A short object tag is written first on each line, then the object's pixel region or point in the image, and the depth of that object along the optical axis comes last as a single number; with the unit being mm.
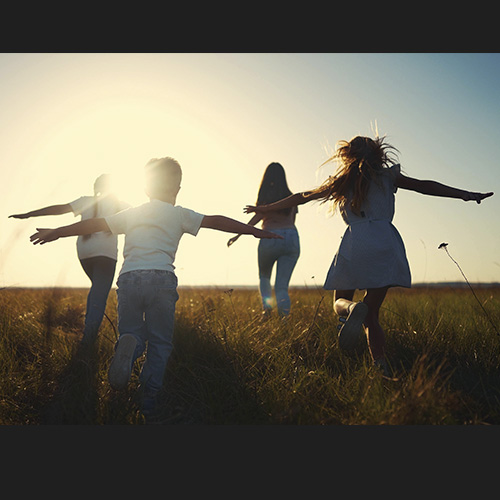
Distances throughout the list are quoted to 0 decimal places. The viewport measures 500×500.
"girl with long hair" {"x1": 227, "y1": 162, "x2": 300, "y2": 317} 5379
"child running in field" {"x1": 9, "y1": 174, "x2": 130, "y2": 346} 4547
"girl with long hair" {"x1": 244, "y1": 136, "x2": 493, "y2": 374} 3307
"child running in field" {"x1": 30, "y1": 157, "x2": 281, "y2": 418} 2895
